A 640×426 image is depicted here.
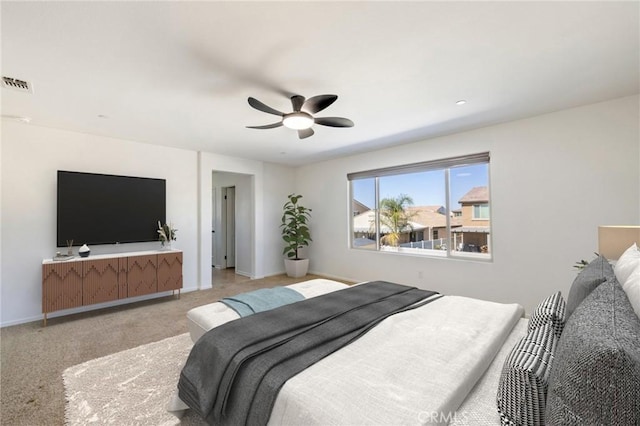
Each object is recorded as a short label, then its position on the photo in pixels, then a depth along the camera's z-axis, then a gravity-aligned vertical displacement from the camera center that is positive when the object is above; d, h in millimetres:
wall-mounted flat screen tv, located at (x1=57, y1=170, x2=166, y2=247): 3688 +177
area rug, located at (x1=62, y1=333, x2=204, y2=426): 1747 -1232
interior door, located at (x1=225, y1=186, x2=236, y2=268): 6770 -176
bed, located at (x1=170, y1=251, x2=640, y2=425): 827 -678
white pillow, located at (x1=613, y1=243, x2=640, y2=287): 1261 -245
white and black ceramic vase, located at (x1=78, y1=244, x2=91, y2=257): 3596 -397
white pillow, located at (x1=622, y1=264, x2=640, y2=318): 1005 -293
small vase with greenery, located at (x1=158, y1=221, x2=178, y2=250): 4371 -242
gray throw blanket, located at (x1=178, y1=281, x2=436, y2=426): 1227 -674
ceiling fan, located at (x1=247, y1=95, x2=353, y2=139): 2331 +974
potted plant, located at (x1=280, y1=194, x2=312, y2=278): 5828 -381
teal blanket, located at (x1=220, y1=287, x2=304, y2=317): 2080 -663
